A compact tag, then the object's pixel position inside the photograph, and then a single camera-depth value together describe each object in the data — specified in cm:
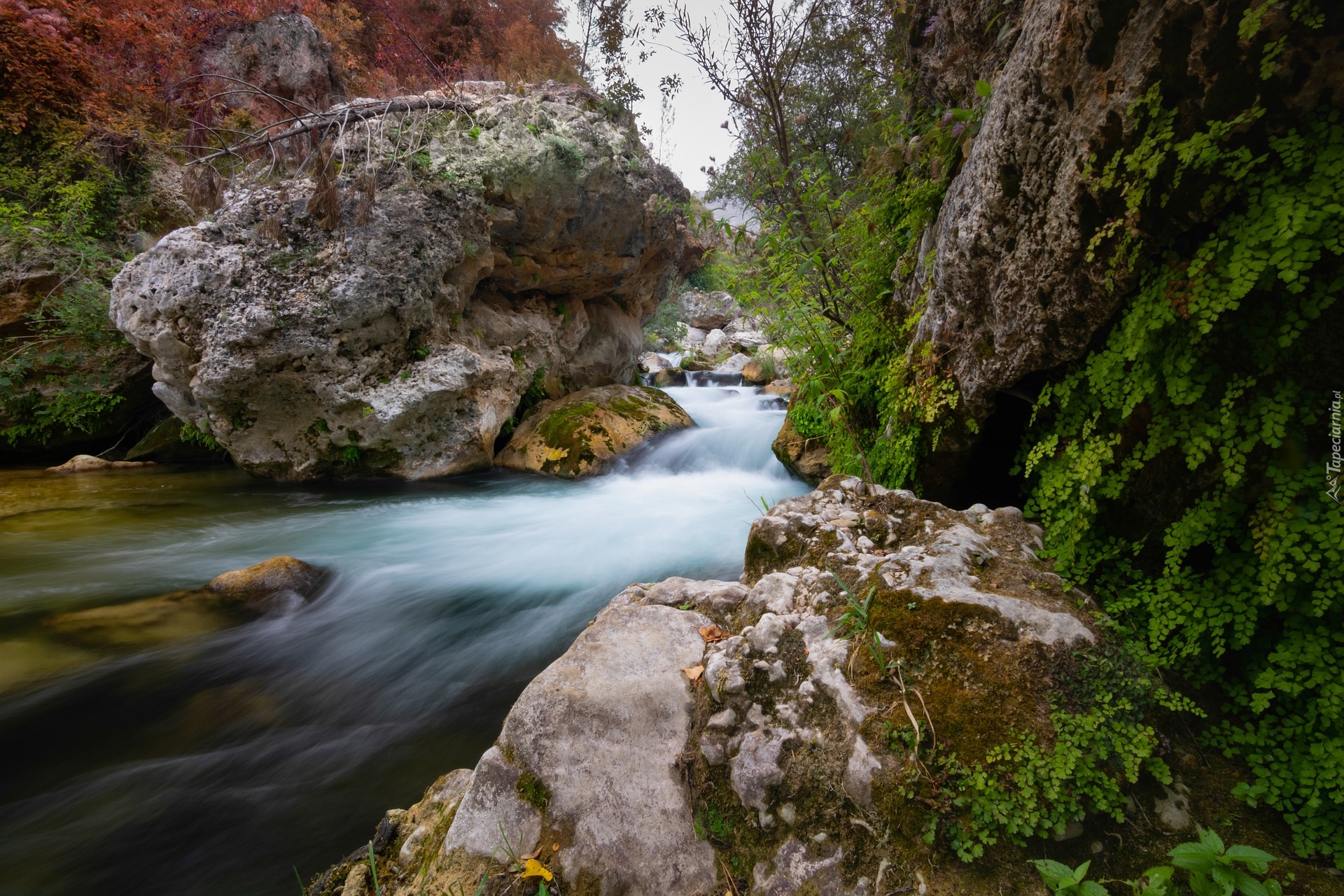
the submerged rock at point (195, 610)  412
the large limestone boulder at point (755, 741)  158
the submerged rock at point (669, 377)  1742
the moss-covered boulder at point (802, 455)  603
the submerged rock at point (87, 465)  828
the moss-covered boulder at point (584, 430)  856
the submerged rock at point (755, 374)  1662
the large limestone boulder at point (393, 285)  678
